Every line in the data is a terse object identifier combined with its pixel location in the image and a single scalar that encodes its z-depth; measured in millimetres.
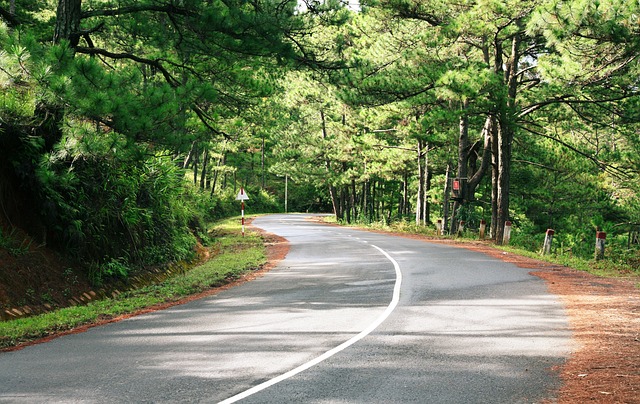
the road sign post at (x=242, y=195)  30700
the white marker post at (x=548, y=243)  20266
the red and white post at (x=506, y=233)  23661
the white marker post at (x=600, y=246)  17875
